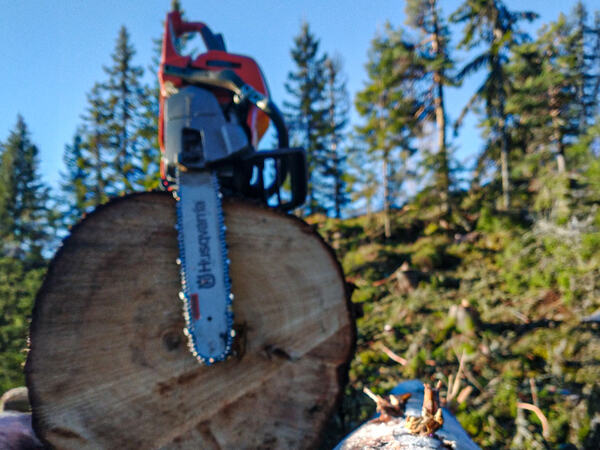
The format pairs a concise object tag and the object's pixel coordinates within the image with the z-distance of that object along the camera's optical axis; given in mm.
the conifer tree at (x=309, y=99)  16484
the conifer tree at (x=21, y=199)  15312
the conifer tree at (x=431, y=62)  10156
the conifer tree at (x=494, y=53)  9438
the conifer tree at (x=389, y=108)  10633
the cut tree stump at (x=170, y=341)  988
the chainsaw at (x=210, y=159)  1129
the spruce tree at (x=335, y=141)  17625
